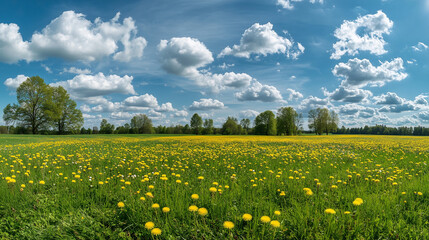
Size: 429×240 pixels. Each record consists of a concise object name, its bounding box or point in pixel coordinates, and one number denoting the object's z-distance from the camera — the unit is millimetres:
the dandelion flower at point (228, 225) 2223
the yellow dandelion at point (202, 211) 2381
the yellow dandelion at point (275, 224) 2144
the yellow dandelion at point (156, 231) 2185
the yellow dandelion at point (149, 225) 2282
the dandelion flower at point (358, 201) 2740
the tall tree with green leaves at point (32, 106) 43406
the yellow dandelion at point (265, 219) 2273
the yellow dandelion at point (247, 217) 2348
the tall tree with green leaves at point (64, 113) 49000
